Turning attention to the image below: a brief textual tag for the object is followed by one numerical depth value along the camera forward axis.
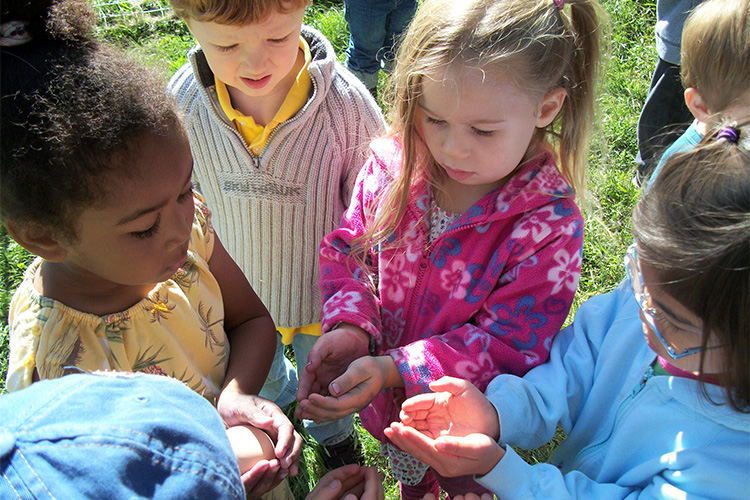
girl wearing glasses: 1.07
